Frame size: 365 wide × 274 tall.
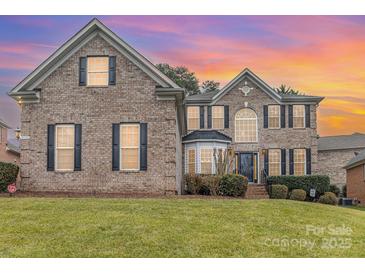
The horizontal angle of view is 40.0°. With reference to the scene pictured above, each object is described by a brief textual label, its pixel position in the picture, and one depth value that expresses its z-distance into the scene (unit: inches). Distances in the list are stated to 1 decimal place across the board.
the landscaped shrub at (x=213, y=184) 820.6
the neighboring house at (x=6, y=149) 1456.7
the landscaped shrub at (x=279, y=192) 1029.2
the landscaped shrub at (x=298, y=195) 1065.5
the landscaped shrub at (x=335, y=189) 1317.7
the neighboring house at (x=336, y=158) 1464.1
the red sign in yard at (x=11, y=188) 705.6
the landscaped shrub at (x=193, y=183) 881.6
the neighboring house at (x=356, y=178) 1202.0
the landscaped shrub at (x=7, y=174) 755.1
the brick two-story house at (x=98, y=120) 756.0
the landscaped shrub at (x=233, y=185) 810.2
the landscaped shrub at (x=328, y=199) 1058.6
